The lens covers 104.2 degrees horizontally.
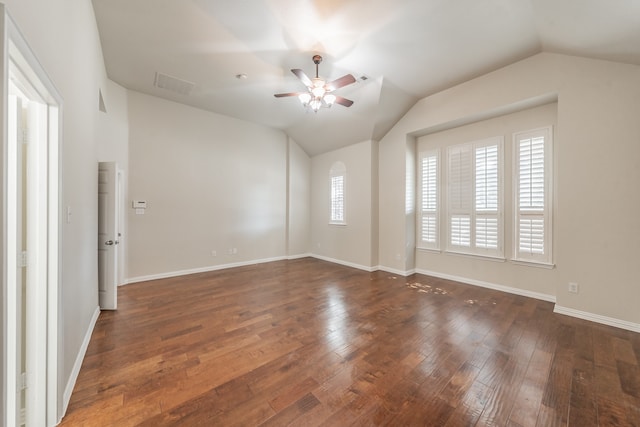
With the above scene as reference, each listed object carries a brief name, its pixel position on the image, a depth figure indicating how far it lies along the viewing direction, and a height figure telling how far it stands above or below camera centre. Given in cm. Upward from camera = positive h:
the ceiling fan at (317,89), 312 +163
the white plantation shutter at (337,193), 631 +49
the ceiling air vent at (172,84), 406 +216
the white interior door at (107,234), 326 -32
